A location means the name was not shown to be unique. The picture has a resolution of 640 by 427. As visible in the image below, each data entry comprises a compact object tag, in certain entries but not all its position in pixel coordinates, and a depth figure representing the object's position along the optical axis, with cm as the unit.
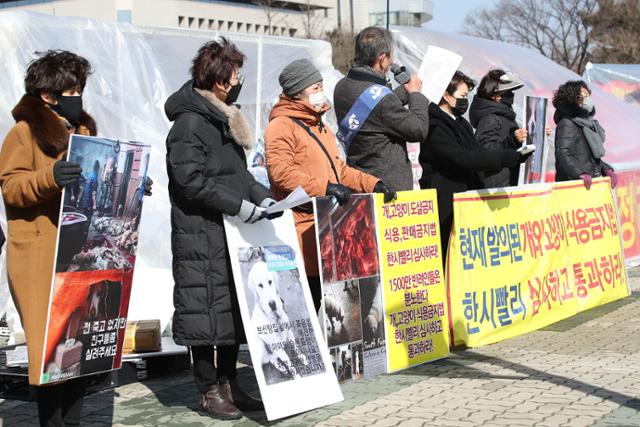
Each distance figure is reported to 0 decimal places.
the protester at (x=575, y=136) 1038
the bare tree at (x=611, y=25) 4894
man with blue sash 697
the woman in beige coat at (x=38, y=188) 477
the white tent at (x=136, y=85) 952
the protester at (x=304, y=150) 628
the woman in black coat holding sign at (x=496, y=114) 884
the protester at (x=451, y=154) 766
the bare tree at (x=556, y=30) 5072
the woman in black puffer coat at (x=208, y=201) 555
